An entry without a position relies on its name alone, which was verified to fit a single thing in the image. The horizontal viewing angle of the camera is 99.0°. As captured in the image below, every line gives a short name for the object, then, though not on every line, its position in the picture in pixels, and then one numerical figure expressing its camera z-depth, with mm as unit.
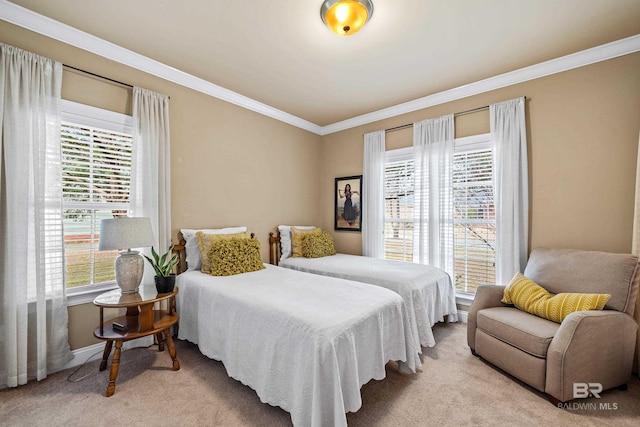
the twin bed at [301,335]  1506
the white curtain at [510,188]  2896
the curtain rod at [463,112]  3203
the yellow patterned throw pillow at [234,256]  2723
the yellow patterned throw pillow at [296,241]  3932
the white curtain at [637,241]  2164
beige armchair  1828
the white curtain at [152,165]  2645
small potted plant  2312
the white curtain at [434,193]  3395
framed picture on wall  4355
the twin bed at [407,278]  2602
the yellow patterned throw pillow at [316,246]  3875
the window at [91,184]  2352
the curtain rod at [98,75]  2326
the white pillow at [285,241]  3945
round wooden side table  1993
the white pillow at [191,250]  2924
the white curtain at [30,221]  2006
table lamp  2078
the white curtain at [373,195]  4070
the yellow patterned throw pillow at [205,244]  2795
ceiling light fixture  1919
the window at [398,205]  3828
